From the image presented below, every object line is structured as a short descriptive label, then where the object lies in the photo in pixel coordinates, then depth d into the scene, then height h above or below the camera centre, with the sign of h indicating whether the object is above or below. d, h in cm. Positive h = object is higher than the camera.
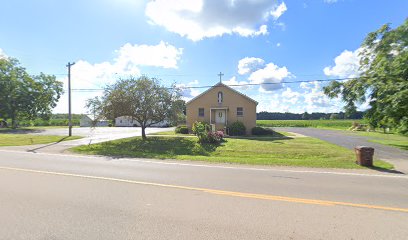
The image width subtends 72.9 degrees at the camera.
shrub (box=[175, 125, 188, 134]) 2897 -90
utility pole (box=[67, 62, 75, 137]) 2594 +354
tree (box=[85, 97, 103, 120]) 2041 +113
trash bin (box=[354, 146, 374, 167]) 1161 -146
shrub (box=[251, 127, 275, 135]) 2753 -99
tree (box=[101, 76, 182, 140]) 2017 +151
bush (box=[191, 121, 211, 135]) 1952 -43
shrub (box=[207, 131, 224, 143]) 1922 -111
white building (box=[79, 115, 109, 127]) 7019 -32
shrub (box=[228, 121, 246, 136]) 2669 -77
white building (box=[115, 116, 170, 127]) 6538 -52
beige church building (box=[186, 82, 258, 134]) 2839 +145
